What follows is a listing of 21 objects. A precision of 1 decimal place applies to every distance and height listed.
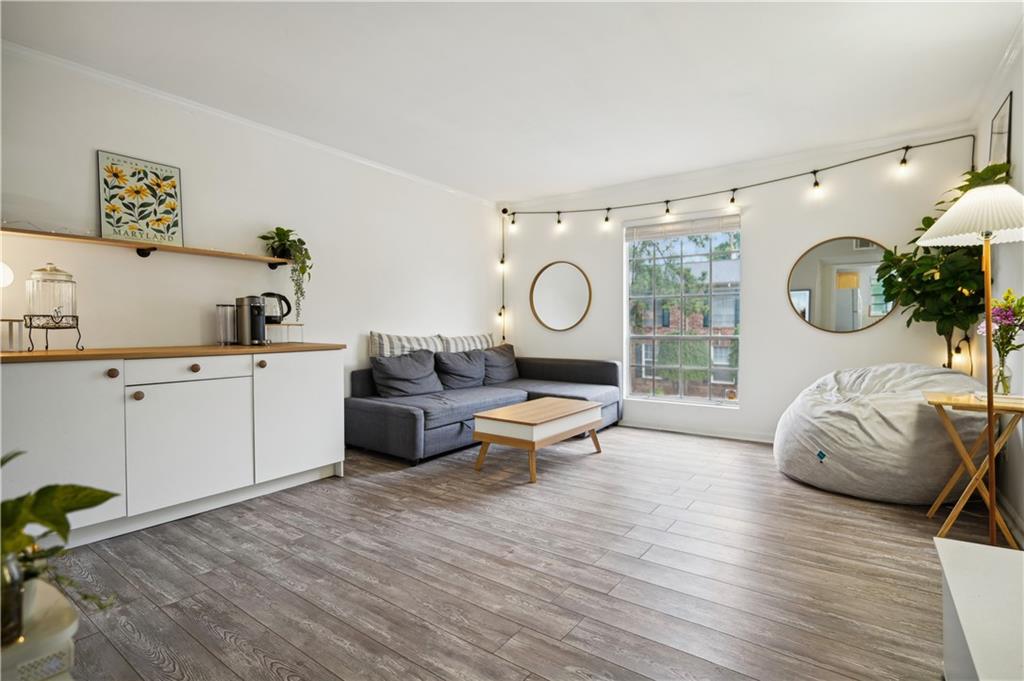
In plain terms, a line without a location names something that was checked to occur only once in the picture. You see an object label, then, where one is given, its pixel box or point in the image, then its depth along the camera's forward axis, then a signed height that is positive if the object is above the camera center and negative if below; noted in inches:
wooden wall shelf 106.0 +19.3
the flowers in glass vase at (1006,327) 99.3 -0.9
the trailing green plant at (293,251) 152.6 +22.5
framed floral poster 121.8 +31.5
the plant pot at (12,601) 31.4 -17.5
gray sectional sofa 154.9 -28.7
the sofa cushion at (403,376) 175.9 -18.5
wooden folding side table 94.9 -24.5
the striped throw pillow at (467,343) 214.8 -8.4
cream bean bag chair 117.8 -28.9
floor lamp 87.4 +18.1
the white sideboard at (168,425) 92.0 -21.6
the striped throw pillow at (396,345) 186.1 -7.8
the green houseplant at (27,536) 31.7 -13.5
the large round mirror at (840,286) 167.2 +12.6
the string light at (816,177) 156.9 +51.8
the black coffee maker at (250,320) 133.6 +1.3
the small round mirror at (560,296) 232.4 +13.2
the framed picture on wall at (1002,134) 119.0 +47.0
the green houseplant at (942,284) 133.7 +10.8
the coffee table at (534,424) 142.5 -30.3
